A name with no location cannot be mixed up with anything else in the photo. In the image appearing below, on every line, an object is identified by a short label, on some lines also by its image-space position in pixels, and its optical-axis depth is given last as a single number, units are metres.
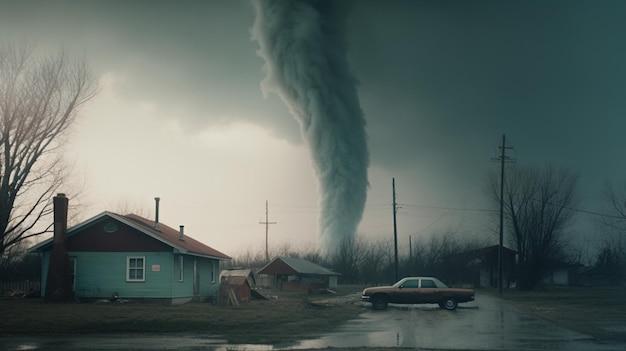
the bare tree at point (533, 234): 69.81
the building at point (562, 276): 93.81
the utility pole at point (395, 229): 62.97
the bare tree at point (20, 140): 34.44
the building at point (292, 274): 71.38
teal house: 34.50
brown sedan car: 35.88
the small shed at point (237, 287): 36.09
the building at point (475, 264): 85.56
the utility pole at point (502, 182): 56.03
